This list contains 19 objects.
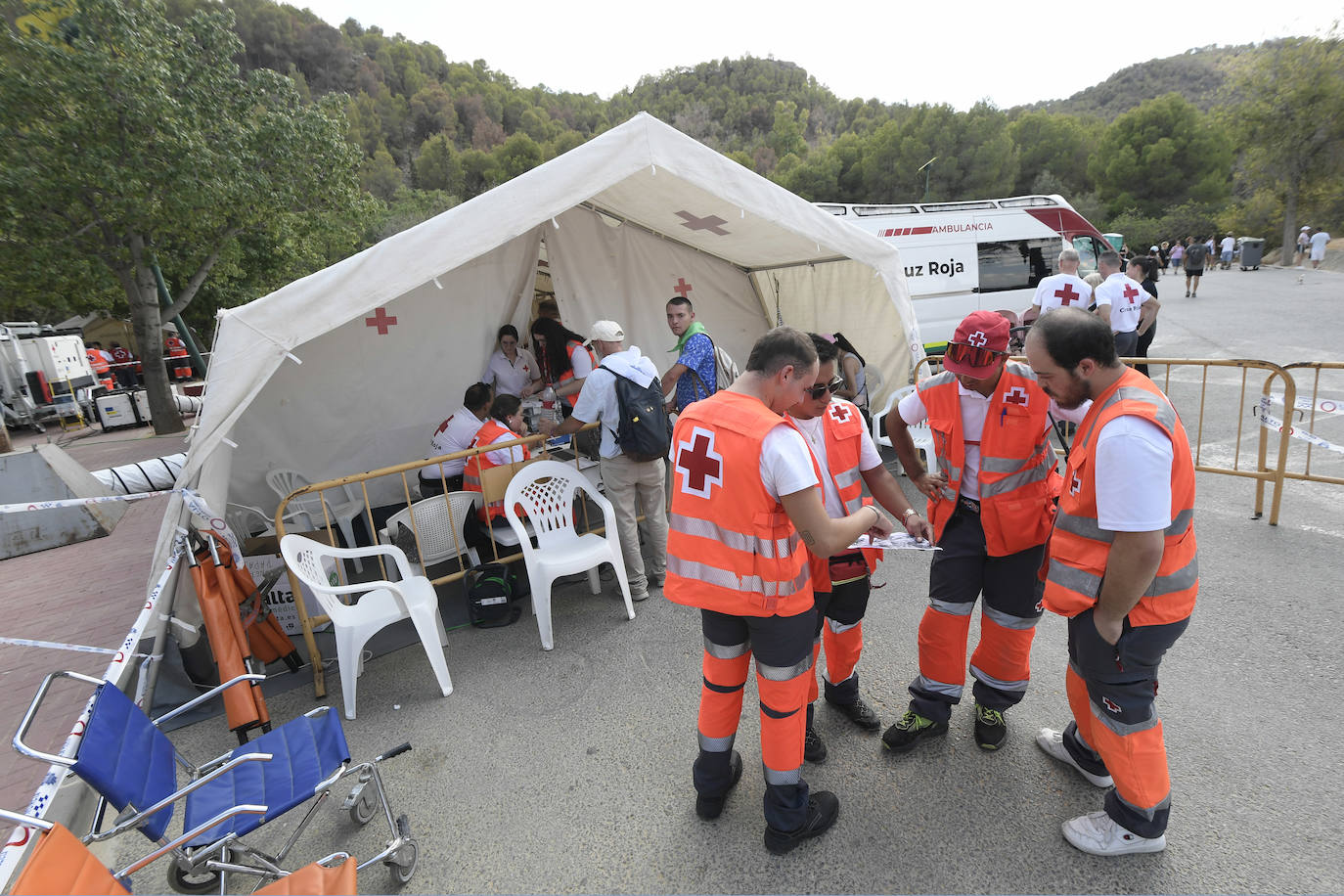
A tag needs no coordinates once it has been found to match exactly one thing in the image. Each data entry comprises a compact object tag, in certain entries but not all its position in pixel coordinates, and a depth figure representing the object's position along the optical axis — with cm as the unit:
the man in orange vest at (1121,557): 176
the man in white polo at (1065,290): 682
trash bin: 2342
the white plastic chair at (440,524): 430
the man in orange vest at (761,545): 193
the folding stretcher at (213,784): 194
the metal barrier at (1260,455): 418
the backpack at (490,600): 414
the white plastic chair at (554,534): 380
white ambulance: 920
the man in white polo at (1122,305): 686
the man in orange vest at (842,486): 247
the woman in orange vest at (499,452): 443
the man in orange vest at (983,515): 233
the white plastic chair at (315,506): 515
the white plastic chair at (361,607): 329
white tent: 351
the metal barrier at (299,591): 349
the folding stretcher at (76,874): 139
